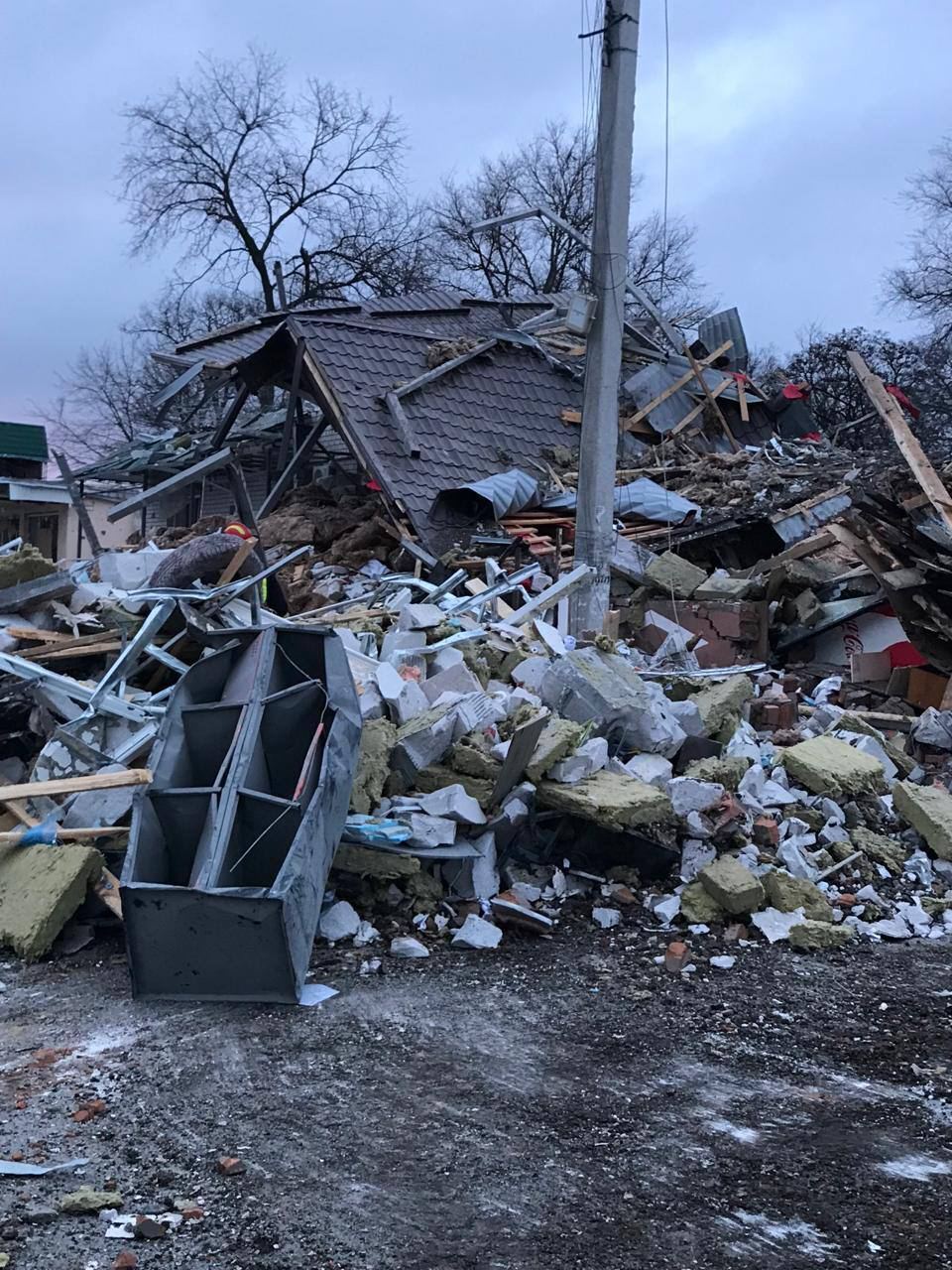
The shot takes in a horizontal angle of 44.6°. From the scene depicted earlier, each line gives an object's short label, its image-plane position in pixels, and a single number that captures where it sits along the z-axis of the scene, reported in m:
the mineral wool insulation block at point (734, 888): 6.03
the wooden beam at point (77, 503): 9.91
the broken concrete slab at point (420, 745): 6.48
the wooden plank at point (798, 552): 11.28
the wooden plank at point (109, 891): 5.61
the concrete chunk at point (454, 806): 6.19
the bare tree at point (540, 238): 32.28
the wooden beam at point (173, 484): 13.30
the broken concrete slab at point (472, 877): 6.15
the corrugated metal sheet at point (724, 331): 17.33
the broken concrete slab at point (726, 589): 11.22
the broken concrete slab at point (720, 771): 7.07
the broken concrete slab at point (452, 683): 7.23
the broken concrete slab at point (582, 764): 6.55
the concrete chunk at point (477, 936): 5.72
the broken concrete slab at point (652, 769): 6.98
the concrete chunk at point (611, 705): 7.31
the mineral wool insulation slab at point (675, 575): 11.40
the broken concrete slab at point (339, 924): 5.67
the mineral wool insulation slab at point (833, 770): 7.34
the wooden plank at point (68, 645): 7.34
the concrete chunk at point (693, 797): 6.73
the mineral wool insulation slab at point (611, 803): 6.28
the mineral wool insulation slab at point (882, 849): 6.97
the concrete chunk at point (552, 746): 6.44
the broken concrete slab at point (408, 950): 5.60
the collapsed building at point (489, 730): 5.46
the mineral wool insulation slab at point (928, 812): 7.11
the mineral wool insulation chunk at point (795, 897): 6.16
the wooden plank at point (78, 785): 5.75
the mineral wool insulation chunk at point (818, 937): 5.91
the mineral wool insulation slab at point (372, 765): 6.20
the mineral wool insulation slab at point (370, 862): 5.88
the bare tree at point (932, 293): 26.38
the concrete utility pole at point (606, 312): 10.05
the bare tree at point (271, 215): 31.03
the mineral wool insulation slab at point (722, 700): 7.86
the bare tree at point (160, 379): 34.97
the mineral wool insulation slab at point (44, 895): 5.48
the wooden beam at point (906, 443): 9.44
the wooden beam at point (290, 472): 15.69
